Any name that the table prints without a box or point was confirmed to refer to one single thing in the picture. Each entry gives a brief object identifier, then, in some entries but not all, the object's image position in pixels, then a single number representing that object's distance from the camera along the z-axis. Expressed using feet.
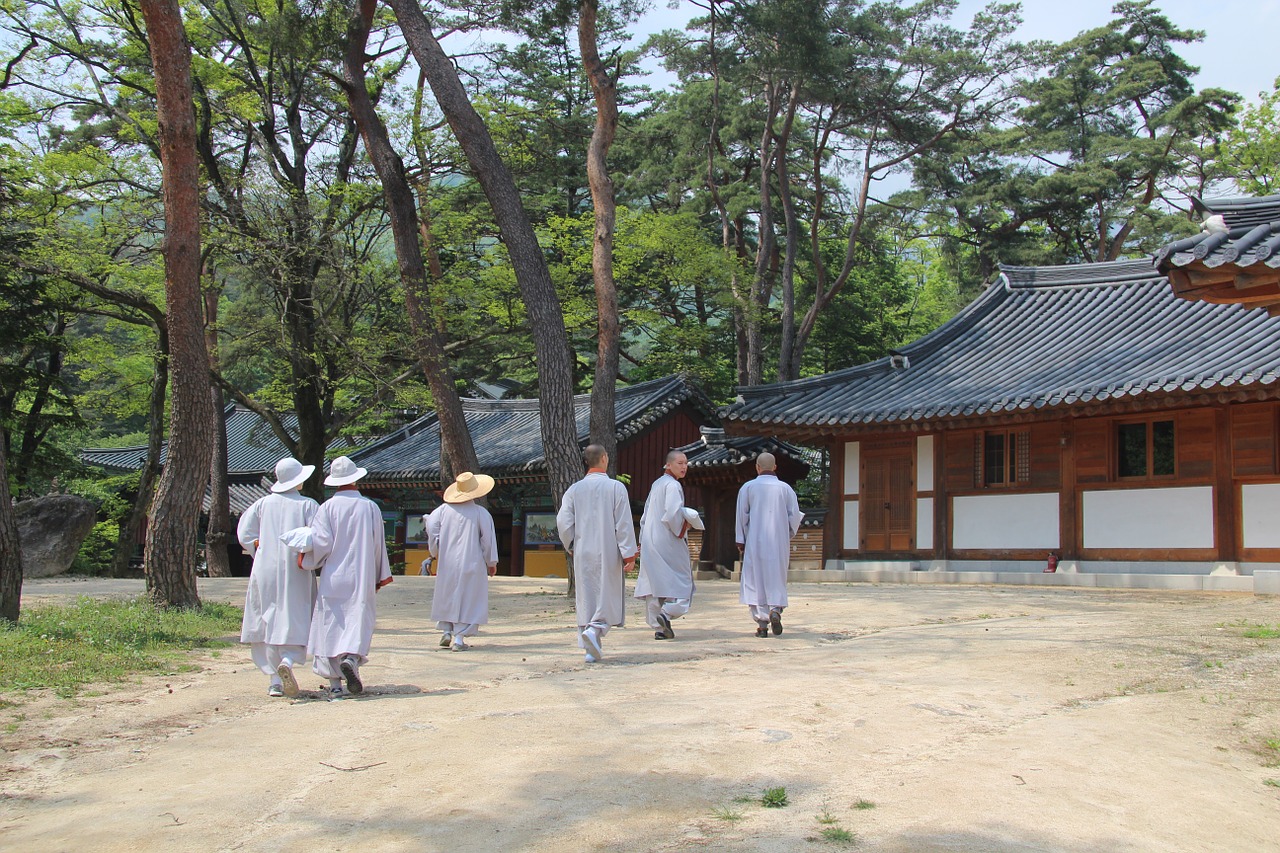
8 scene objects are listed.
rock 60.54
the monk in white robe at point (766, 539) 30.60
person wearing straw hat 29.71
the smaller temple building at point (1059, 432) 47.42
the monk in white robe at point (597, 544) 26.94
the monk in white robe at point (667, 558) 30.81
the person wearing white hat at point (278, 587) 22.47
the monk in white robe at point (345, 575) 22.50
